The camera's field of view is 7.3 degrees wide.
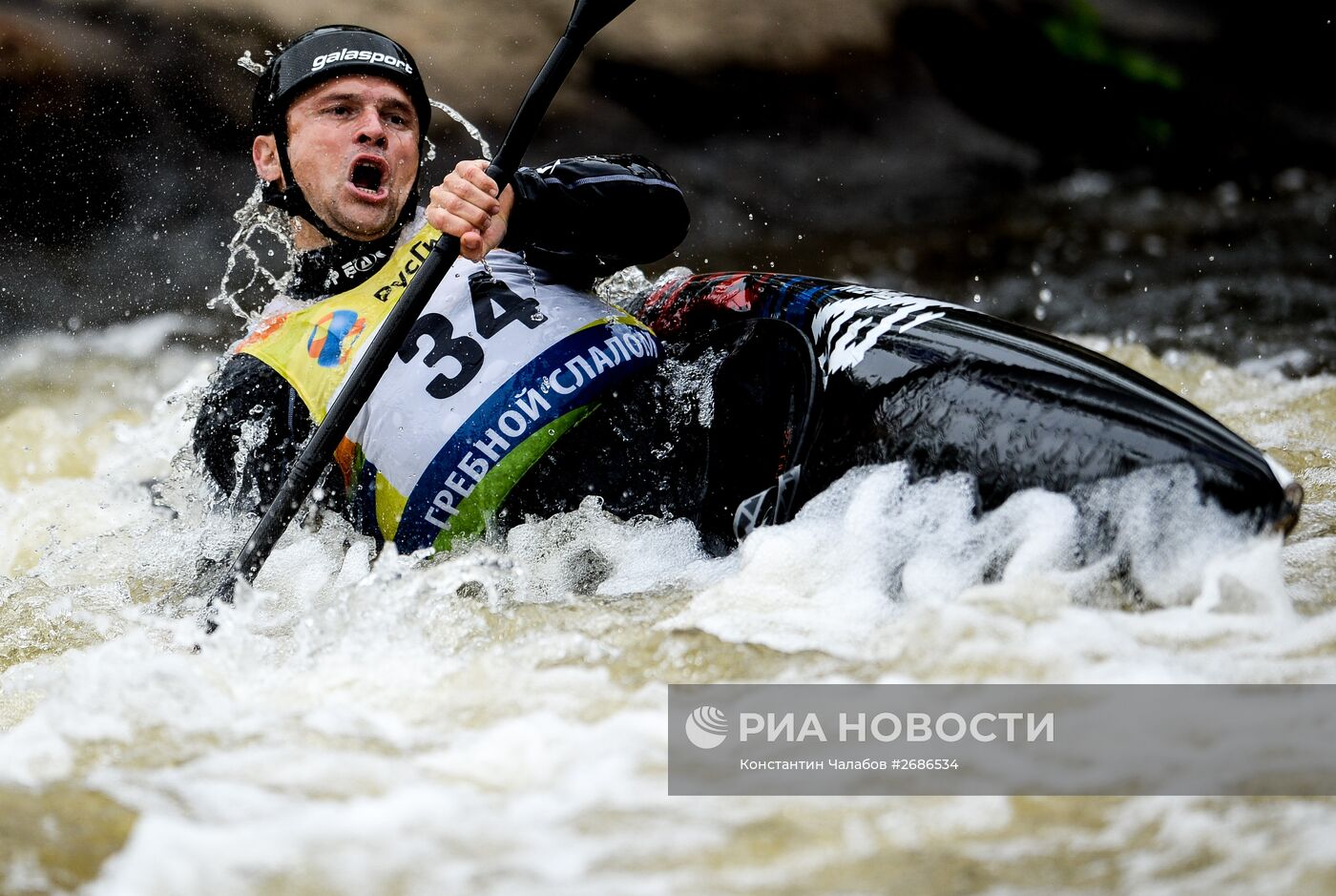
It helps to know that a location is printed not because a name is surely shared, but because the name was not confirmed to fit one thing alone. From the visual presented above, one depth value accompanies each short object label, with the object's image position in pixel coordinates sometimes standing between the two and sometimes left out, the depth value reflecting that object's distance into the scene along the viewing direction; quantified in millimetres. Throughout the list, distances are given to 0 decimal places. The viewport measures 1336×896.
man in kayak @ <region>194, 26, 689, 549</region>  11070
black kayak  10853
